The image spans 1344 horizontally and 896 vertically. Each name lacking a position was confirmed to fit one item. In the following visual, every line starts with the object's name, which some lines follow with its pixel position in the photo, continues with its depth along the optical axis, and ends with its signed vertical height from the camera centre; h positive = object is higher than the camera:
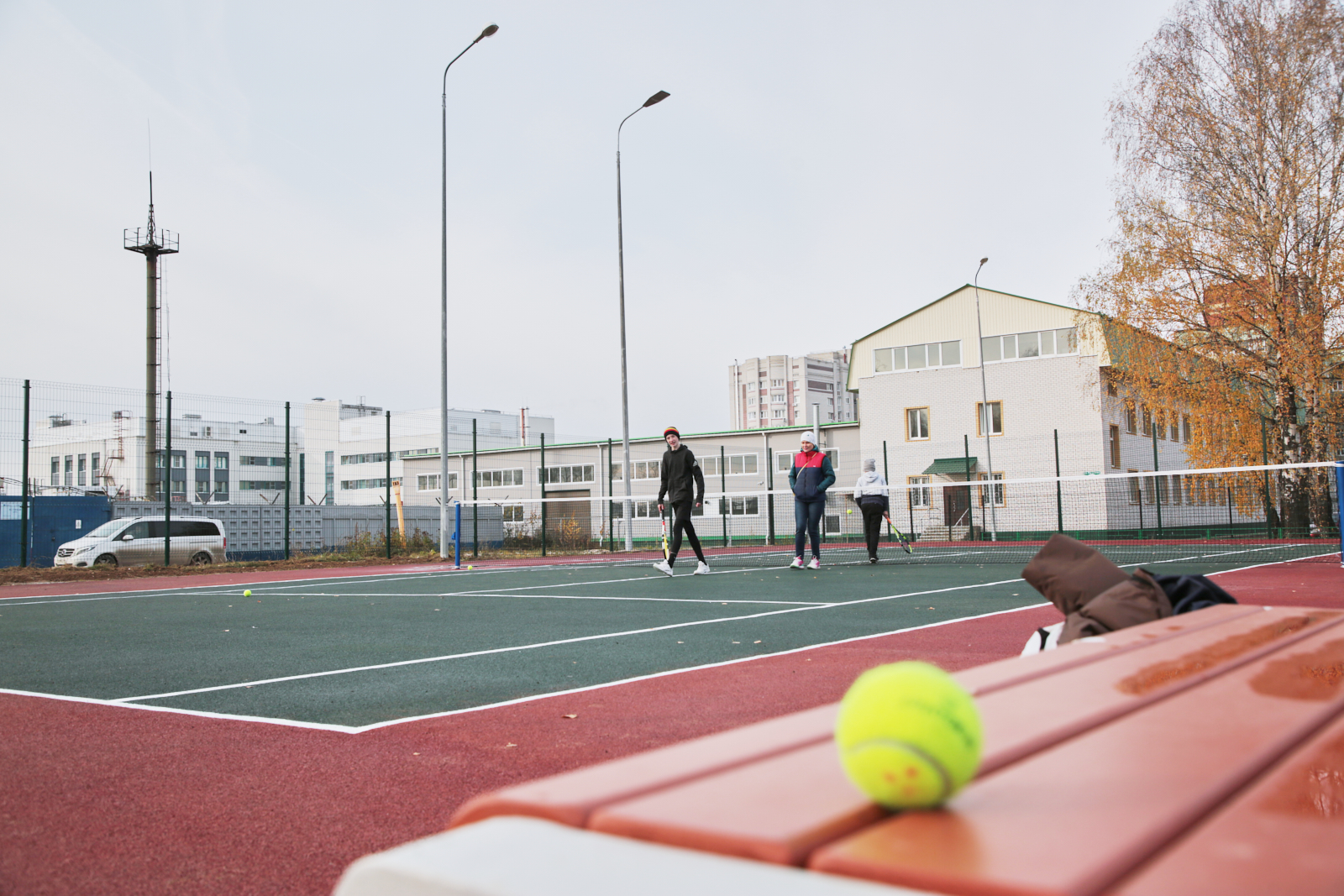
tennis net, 20.86 -1.05
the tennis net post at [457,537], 17.19 -0.64
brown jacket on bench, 2.79 -0.32
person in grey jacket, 16.47 -0.12
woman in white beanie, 14.15 +0.16
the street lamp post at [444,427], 20.73 +1.65
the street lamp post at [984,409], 34.90 +3.09
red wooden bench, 0.84 -0.32
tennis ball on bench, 0.97 -0.25
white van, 21.94 -0.78
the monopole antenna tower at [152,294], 45.12 +10.33
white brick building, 34.94 +3.25
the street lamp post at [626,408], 24.03 +2.33
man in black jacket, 13.28 +0.18
